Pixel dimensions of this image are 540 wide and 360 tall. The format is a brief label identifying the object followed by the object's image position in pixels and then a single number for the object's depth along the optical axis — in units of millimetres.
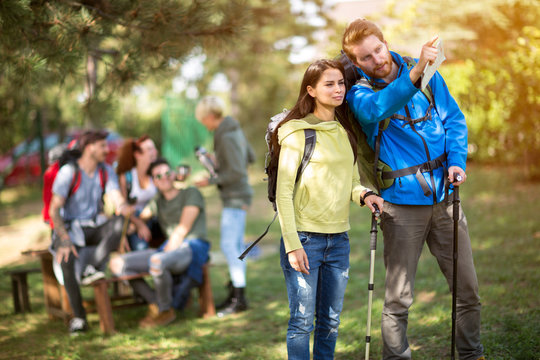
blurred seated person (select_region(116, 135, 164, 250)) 5902
